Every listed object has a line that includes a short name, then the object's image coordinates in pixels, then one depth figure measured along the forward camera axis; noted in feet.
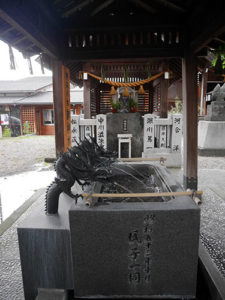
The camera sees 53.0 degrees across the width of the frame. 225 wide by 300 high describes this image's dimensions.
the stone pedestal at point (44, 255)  7.56
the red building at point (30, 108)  75.05
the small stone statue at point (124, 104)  31.26
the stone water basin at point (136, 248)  6.99
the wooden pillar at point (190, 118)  16.53
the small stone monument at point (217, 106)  38.45
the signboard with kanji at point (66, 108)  19.36
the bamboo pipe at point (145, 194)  7.14
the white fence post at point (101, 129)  29.30
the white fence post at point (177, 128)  28.30
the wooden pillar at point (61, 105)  18.52
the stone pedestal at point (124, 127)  30.40
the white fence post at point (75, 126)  28.86
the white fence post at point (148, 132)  28.48
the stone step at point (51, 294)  7.67
